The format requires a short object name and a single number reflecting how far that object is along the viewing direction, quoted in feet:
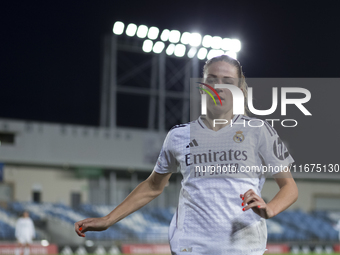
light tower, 88.17
